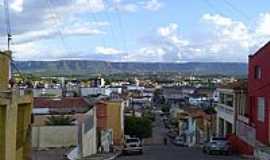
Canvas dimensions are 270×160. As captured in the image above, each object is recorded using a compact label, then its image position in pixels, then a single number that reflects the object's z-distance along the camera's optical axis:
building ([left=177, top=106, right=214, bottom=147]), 51.08
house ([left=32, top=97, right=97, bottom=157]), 23.87
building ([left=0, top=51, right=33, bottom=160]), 11.27
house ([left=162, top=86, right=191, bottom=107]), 111.74
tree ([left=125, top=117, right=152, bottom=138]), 55.13
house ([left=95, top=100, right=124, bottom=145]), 40.68
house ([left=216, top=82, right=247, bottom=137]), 35.52
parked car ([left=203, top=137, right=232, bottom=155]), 29.12
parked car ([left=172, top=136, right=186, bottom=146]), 55.41
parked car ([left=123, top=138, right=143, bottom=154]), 30.50
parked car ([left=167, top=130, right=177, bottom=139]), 67.78
